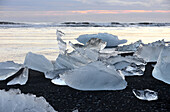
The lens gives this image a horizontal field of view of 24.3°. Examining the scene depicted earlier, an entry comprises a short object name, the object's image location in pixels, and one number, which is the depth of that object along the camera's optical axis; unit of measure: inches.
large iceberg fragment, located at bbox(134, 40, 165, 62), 340.3
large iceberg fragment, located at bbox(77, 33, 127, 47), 548.5
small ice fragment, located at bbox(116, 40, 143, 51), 422.3
